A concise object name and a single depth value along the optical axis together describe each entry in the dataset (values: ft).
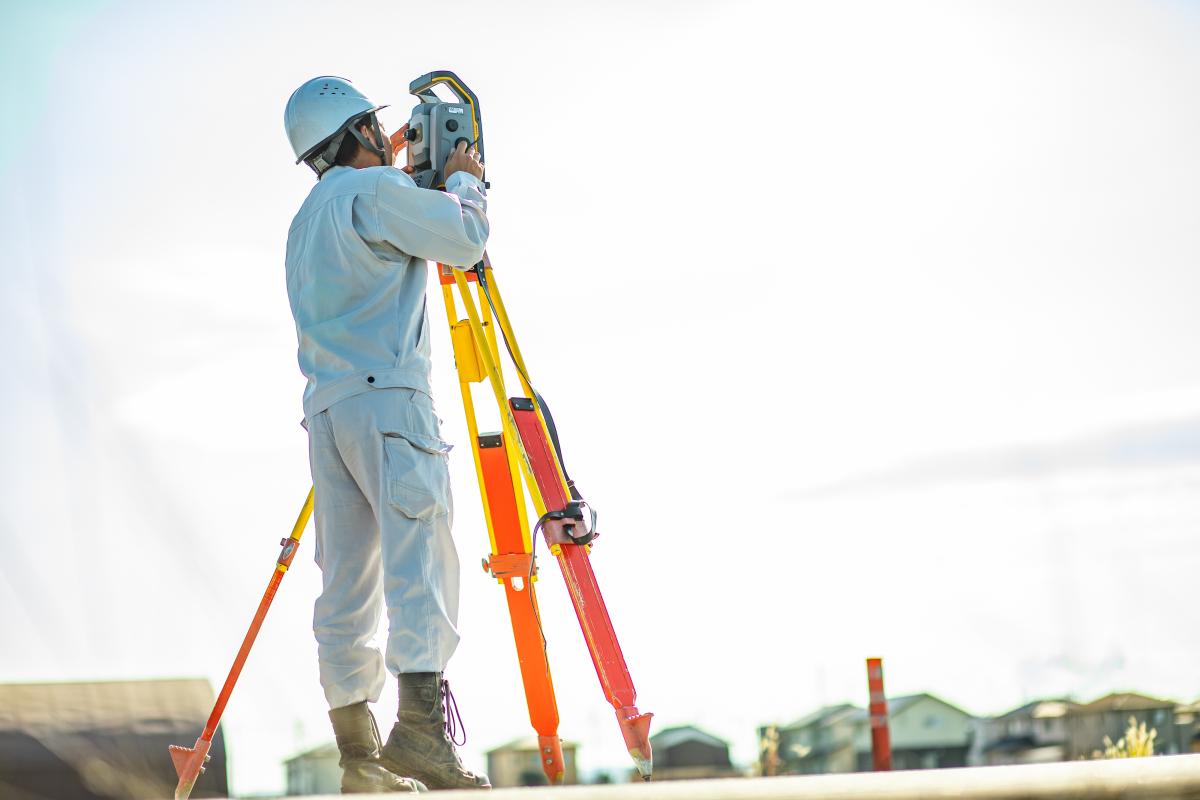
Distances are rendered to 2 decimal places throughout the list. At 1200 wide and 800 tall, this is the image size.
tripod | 19.48
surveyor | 18.78
